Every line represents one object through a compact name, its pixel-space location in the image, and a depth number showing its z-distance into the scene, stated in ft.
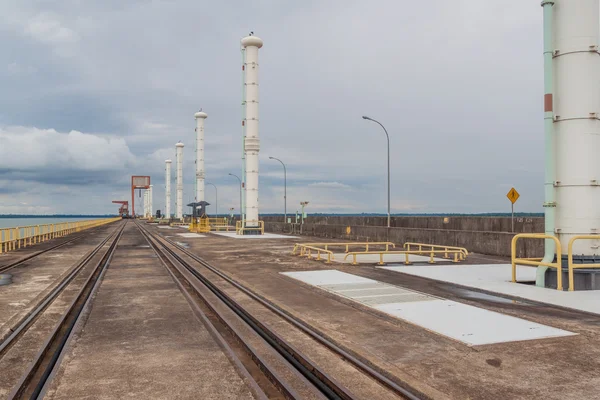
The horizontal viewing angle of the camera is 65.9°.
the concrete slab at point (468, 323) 24.84
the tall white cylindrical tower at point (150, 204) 532.32
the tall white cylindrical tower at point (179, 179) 300.18
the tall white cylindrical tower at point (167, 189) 352.57
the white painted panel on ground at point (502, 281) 34.47
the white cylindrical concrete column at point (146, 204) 563.48
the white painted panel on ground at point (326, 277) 44.80
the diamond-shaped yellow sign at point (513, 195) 85.81
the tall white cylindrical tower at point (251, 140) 148.36
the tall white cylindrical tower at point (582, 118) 40.88
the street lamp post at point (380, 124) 109.81
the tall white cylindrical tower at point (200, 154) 223.71
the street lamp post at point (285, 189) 190.78
